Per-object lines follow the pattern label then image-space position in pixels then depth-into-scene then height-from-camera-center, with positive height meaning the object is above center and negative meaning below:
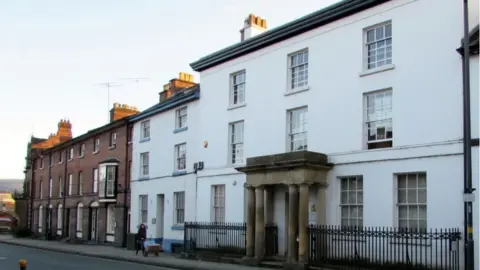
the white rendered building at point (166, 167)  27.59 +0.98
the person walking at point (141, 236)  27.25 -2.54
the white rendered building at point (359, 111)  15.86 +2.55
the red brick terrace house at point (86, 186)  34.47 -0.12
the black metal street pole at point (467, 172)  12.87 +0.36
